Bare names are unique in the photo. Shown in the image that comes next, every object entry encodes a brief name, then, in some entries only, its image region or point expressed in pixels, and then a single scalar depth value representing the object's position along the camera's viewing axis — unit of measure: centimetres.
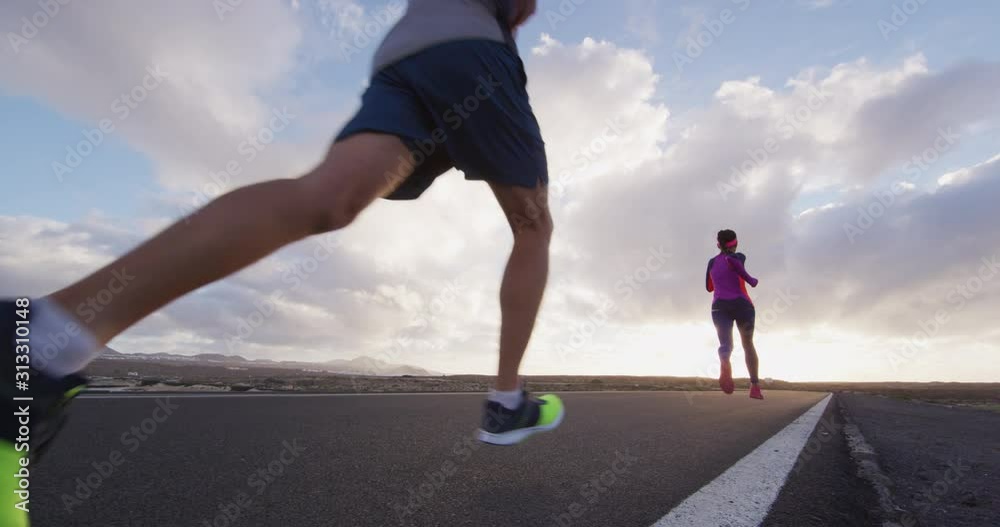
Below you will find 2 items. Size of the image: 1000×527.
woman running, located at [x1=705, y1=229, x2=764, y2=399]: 895
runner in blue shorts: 106
